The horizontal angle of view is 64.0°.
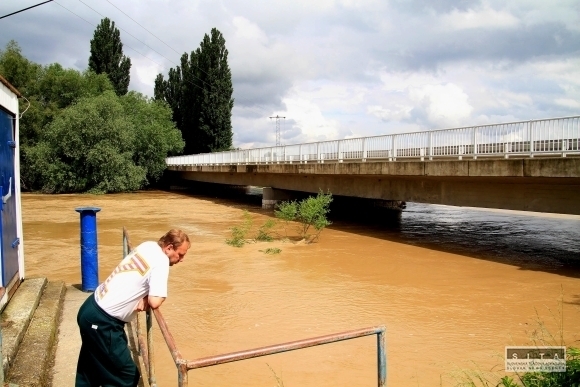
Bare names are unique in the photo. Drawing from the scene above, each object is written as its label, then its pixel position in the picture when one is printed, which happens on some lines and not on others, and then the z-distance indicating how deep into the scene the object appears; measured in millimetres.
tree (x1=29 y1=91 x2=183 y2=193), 38656
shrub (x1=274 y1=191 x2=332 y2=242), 17781
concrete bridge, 13188
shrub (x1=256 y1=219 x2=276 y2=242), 17953
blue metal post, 7758
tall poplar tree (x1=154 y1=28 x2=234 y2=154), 53281
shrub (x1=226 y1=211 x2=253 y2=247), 16625
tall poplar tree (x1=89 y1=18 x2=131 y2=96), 52312
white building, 5945
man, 3275
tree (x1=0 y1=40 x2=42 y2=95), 41625
